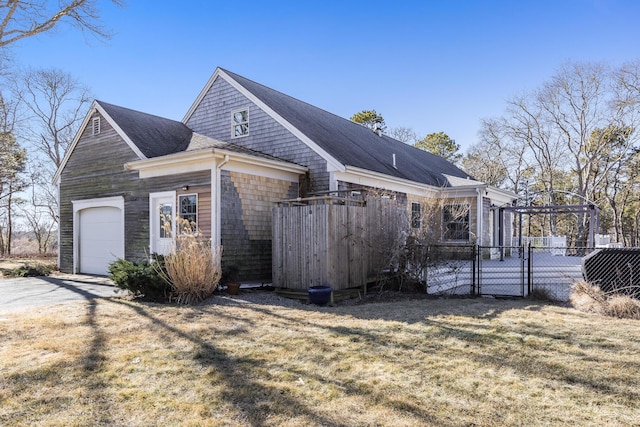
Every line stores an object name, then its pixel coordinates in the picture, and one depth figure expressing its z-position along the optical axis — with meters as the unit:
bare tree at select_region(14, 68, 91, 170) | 27.89
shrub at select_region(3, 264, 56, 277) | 12.91
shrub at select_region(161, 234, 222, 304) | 7.95
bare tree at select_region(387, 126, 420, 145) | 39.09
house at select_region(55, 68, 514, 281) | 10.12
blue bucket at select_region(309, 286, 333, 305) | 8.04
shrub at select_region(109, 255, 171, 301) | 8.10
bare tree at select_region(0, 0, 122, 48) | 11.49
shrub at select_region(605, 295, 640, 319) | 6.57
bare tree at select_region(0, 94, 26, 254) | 21.19
